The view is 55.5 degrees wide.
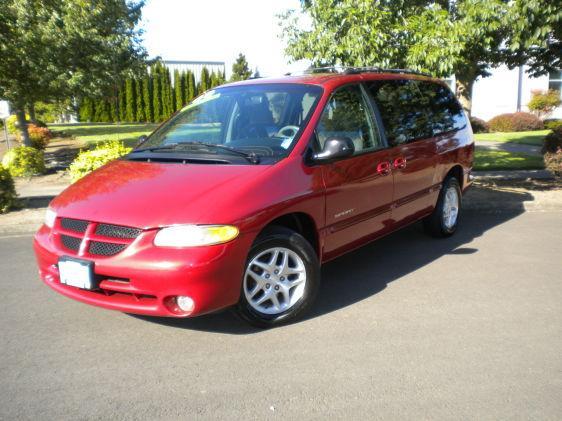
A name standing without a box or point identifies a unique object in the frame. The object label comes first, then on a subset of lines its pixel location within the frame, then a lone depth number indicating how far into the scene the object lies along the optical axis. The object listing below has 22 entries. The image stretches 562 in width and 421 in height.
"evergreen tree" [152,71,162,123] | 36.56
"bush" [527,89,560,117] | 22.95
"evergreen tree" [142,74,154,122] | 36.36
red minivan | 3.35
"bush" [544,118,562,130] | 21.91
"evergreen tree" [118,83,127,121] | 35.59
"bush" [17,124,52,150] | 16.80
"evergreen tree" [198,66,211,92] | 38.03
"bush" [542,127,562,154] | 8.26
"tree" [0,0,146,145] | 10.48
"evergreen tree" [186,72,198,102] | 37.26
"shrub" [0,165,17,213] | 7.77
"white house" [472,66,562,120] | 23.97
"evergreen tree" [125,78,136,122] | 35.91
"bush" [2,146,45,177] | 11.86
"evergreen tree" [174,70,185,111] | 37.00
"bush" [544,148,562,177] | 8.13
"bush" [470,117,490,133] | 22.06
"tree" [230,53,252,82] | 44.24
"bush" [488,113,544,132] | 21.92
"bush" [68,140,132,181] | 7.73
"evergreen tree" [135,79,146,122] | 36.38
